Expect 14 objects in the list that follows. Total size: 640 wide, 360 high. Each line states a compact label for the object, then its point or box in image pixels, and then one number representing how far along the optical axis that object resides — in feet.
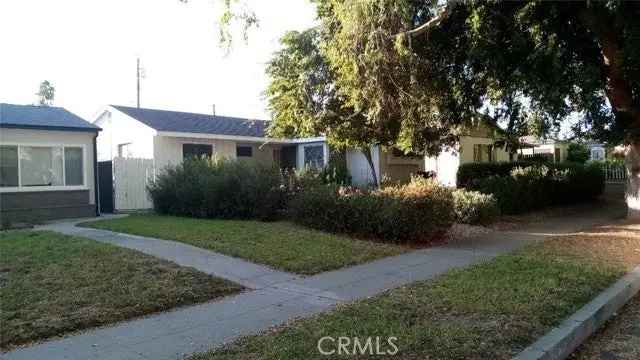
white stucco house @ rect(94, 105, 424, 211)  70.44
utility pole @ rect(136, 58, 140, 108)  166.79
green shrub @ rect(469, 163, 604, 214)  54.03
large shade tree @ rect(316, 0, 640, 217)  38.83
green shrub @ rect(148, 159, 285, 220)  45.93
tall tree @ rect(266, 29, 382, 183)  53.88
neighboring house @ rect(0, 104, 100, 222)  50.90
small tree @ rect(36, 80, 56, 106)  196.85
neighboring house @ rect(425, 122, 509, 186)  88.02
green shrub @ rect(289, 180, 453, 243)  36.01
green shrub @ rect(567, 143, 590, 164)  126.92
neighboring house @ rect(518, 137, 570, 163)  131.15
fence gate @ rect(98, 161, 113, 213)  59.67
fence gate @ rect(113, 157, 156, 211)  59.47
